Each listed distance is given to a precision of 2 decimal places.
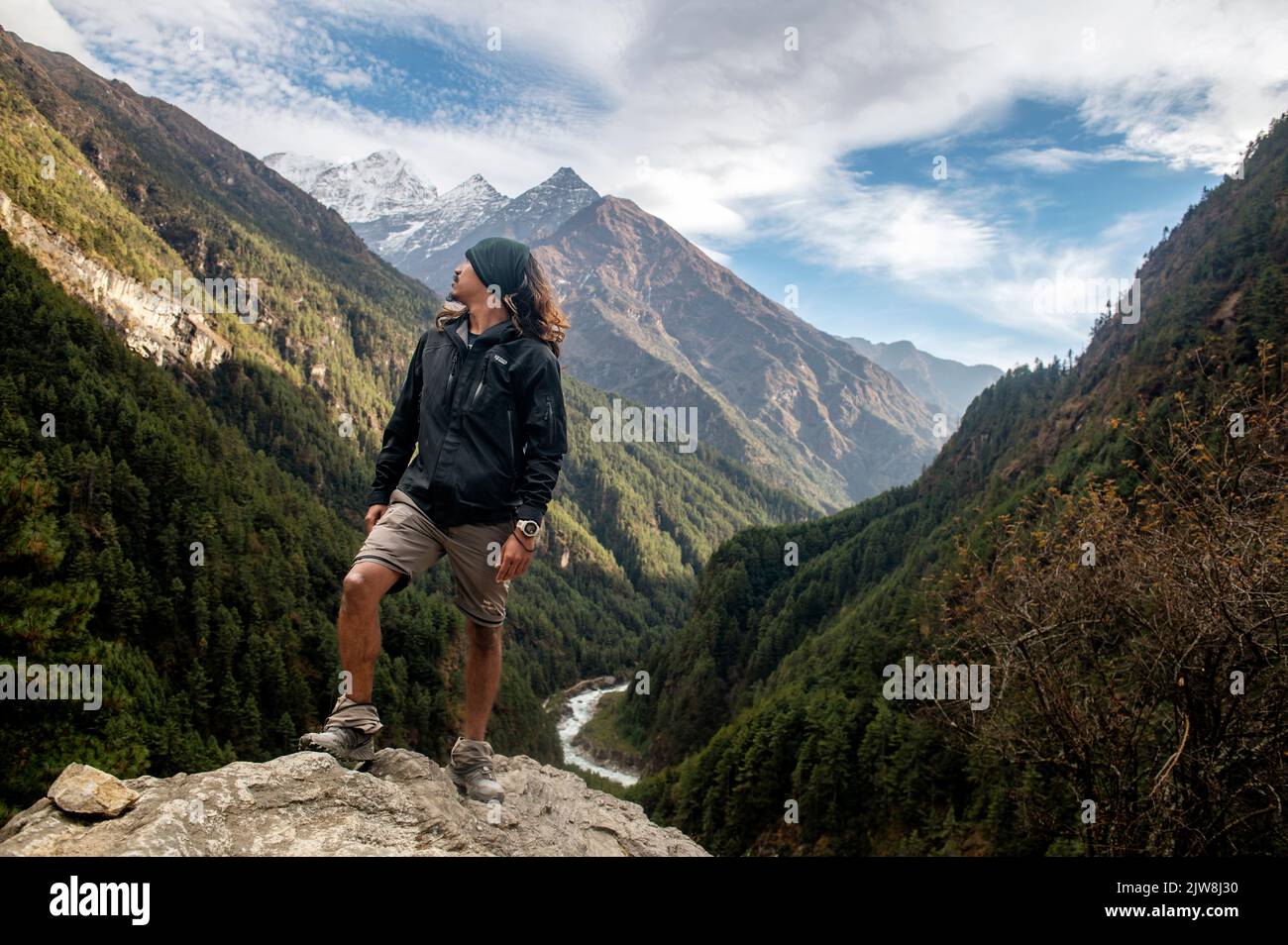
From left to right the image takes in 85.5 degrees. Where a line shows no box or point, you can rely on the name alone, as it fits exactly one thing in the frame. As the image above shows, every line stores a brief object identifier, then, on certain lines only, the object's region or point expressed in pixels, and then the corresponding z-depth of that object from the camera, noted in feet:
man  17.04
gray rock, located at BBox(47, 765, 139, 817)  14.28
